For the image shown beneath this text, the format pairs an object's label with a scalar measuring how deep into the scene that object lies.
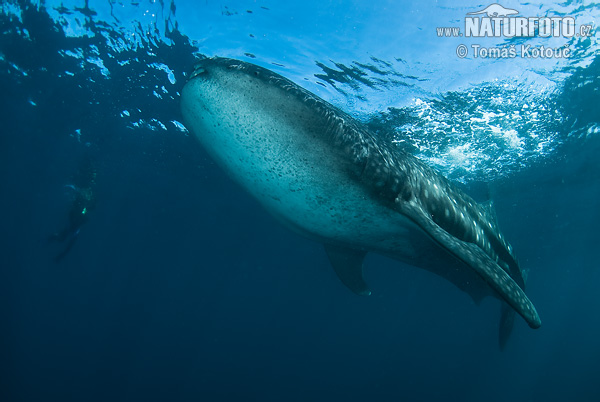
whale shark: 3.39
